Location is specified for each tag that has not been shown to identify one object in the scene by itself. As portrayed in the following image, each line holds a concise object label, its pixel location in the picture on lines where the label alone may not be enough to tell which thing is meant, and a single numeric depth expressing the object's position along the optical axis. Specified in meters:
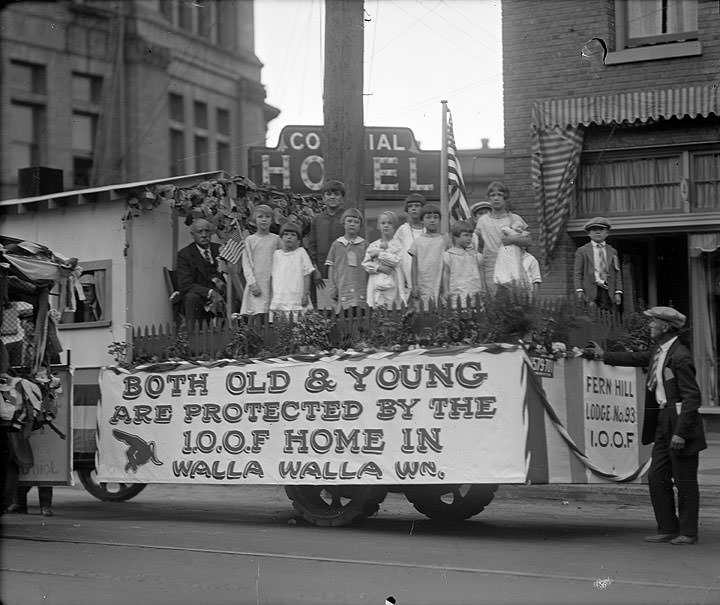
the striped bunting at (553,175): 17.38
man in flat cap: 9.77
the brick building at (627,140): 16.86
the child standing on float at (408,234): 12.11
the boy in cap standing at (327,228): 13.16
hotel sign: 23.89
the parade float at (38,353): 11.84
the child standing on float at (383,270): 11.97
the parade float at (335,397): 10.27
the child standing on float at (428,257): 11.89
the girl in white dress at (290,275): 12.36
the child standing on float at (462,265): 11.72
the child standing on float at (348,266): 12.38
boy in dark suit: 13.05
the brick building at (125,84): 17.81
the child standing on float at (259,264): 12.65
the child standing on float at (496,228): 12.01
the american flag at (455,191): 17.28
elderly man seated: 13.16
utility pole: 13.78
